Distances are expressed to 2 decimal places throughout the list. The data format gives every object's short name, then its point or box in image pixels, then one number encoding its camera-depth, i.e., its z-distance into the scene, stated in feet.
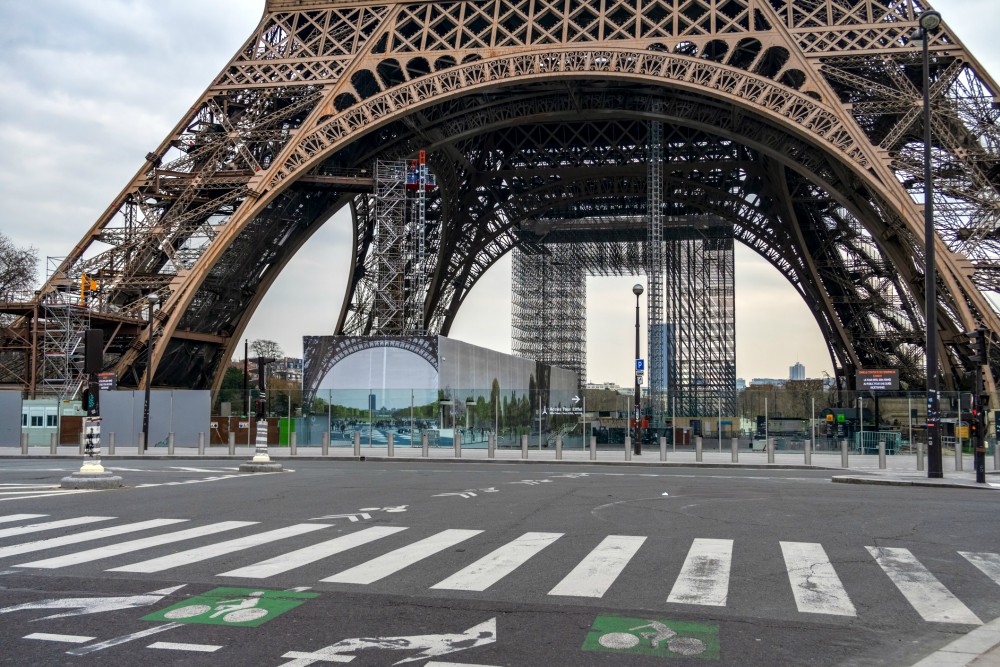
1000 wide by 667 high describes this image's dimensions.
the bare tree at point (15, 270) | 170.74
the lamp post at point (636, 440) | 96.61
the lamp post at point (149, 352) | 109.70
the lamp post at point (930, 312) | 65.87
